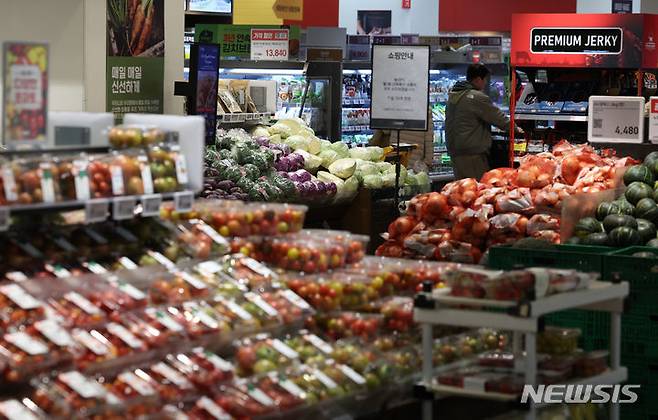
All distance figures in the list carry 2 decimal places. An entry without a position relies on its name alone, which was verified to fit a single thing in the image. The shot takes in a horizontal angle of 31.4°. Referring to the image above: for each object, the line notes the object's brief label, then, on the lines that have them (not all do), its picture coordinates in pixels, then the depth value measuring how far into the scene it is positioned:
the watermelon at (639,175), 6.98
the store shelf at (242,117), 10.02
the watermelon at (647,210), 6.51
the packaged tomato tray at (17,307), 3.28
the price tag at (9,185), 3.42
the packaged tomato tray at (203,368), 3.52
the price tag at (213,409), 3.44
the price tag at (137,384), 3.34
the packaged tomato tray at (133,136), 3.98
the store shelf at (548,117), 11.44
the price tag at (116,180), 3.74
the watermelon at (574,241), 6.31
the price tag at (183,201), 3.93
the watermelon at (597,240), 6.27
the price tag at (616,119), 8.45
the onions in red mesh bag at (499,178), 7.53
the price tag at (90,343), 3.36
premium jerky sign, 11.32
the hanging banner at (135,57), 7.37
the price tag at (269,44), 11.98
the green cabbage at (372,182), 10.30
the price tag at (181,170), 3.97
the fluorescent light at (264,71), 11.69
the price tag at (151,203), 3.83
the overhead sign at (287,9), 13.95
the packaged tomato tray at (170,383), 3.42
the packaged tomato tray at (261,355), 3.71
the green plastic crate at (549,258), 5.59
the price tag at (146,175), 3.85
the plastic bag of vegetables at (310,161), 10.07
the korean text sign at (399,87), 9.84
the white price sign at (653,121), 8.02
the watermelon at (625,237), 6.23
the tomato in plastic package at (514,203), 7.08
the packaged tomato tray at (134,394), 3.29
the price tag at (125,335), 3.44
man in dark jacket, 11.50
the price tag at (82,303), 3.45
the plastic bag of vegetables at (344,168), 10.02
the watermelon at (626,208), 6.59
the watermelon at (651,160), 7.10
